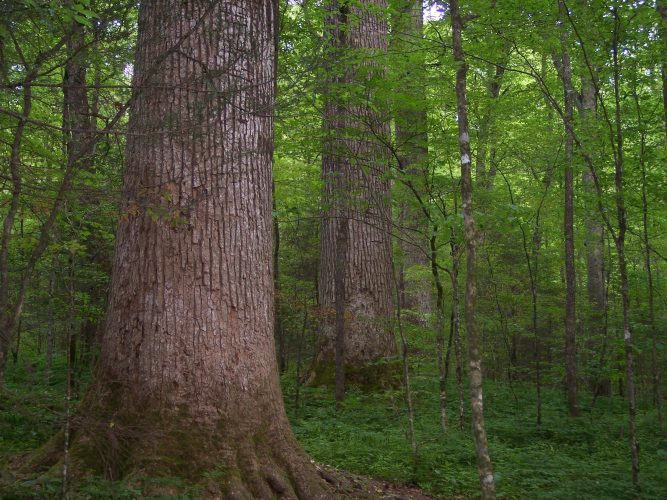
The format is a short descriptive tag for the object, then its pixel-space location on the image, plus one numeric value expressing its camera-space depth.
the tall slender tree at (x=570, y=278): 8.55
